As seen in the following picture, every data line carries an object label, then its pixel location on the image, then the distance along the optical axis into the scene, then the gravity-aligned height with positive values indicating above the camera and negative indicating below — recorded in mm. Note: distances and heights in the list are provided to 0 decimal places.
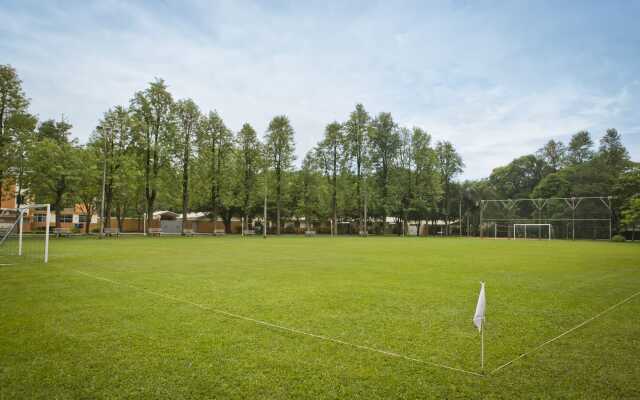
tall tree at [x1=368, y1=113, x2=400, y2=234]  64500 +12362
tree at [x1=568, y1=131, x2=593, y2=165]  77000 +15364
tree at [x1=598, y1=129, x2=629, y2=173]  71750 +14148
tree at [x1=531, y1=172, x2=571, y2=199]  67812 +6480
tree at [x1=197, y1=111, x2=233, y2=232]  51438 +8562
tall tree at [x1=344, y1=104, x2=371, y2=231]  61925 +13493
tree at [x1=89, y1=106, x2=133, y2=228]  42000 +8380
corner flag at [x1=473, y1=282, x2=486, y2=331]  4426 -1049
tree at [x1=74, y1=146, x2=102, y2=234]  37912 +4244
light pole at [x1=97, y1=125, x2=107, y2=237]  37731 +4968
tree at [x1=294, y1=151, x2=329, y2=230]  63000 +4965
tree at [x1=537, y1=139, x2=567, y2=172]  81625 +14719
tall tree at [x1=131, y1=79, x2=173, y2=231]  44812 +10518
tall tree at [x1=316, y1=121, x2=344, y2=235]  62094 +10815
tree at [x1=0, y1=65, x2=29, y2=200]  34031 +10011
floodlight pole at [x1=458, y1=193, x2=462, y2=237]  69338 +723
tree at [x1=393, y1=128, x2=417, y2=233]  63844 +7211
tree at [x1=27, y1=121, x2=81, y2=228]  34688 +3962
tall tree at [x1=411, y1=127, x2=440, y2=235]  64812 +8667
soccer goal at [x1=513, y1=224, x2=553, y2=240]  56125 -1369
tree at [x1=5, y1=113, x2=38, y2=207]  34041 +6607
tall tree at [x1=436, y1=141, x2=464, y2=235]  72875 +10682
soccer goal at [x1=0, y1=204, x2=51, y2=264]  16672 -1960
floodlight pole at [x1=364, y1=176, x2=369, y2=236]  57850 +3589
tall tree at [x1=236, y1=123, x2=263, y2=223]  56219 +8319
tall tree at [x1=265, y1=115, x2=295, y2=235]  58281 +10872
